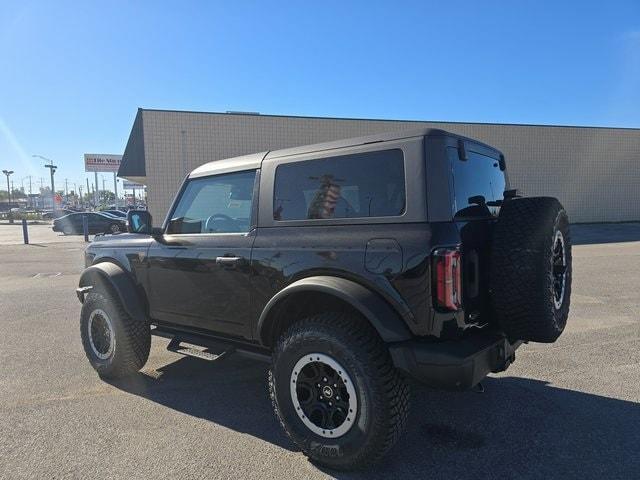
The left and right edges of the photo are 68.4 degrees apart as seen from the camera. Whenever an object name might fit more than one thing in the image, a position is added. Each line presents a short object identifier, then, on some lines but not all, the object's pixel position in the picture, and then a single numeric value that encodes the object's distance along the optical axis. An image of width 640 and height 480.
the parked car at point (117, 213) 28.70
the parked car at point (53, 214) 46.65
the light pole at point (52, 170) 54.04
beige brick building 19.47
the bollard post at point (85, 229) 21.44
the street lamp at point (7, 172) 68.39
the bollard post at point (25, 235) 20.60
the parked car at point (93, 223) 26.30
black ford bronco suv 2.60
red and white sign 40.44
